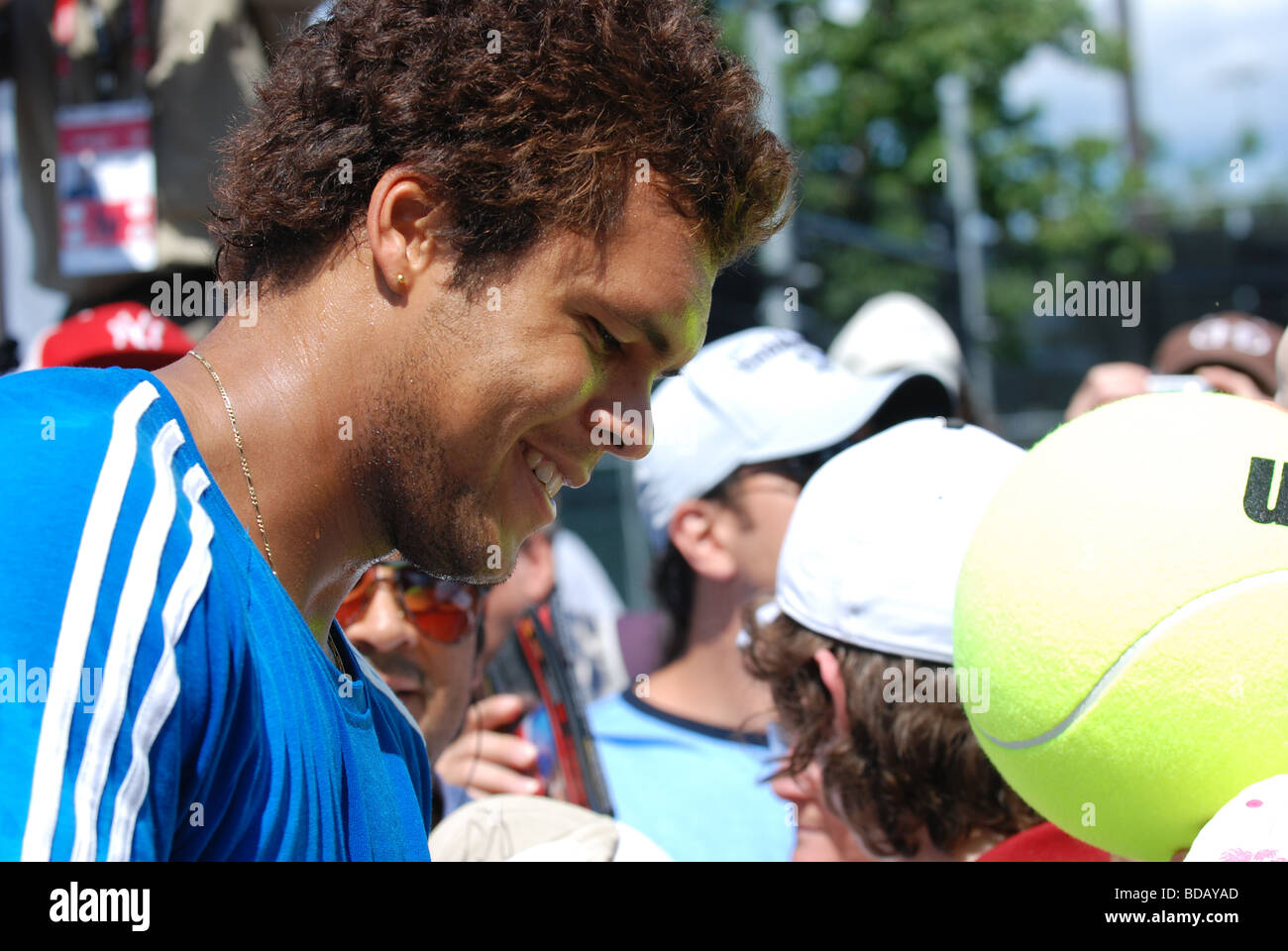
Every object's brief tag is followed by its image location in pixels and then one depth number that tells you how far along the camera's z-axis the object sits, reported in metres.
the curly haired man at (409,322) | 1.23
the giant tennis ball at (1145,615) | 1.23
